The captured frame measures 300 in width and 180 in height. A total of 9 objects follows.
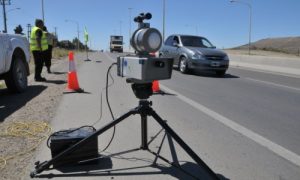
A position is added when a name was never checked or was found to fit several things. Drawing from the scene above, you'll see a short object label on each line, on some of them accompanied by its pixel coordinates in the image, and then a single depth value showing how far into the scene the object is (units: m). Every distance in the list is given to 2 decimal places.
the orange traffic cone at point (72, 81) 7.83
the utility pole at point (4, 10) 41.25
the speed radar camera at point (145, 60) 2.87
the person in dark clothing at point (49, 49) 11.80
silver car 12.40
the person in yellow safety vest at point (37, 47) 9.74
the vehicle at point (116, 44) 51.59
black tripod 3.02
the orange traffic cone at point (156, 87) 8.07
